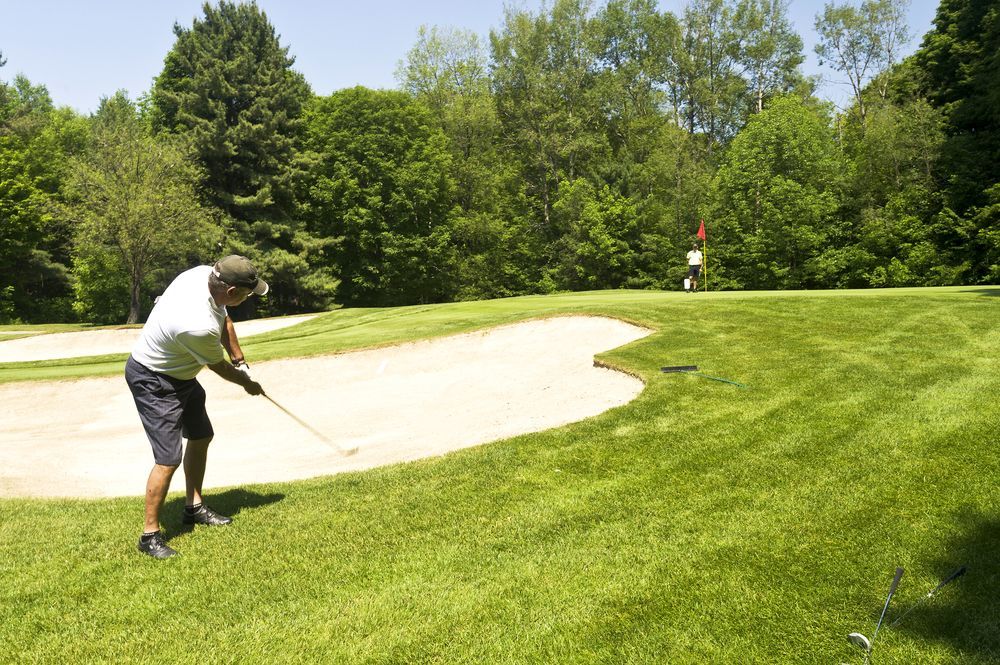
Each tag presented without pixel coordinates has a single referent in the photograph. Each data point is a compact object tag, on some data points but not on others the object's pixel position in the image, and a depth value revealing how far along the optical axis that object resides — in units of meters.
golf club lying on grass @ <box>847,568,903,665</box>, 3.60
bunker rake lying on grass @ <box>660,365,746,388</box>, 10.30
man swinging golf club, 5.76
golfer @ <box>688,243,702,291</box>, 25.69
